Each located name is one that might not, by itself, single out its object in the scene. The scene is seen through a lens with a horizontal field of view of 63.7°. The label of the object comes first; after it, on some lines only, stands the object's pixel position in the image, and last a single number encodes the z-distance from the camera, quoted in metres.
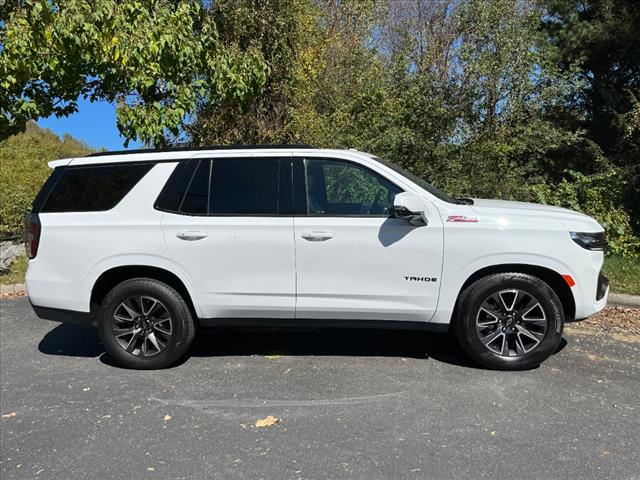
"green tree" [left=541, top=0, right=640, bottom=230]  12.17
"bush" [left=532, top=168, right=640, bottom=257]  8.58
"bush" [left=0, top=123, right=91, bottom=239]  9.76
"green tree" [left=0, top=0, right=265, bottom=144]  6.09
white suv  4.11
